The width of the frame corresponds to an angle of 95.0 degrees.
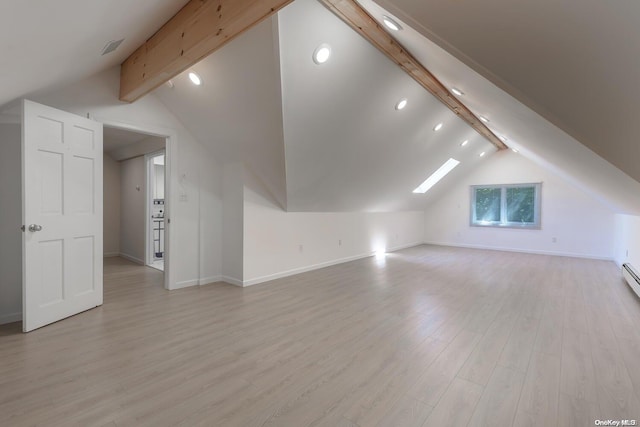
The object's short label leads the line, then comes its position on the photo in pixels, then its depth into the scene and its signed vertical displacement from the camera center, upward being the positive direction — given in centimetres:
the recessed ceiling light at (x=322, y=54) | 239 +128
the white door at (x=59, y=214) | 252 -9
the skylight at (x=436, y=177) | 697 +78
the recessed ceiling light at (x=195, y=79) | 292 +129
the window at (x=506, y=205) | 702 +11
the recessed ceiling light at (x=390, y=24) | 217 +143
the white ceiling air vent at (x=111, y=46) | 230 +129
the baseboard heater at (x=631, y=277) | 361 -90
